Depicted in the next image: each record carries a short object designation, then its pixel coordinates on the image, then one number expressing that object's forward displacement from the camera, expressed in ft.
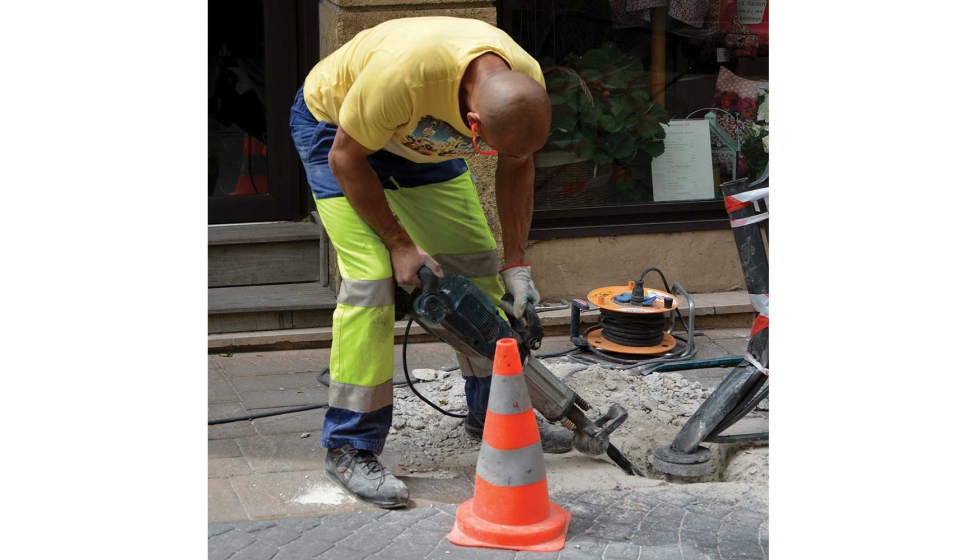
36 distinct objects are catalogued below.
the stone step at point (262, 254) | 19.99
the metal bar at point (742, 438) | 14.92
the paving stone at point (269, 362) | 17.89
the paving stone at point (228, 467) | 13.74
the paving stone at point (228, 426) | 15.08
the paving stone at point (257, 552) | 11.37
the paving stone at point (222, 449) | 14.35
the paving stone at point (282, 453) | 13.98
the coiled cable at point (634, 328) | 18.43
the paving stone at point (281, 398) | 16.34
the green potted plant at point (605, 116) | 20.68
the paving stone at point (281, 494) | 12.67
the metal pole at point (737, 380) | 13.50
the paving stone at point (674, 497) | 12.71
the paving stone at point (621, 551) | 11.35
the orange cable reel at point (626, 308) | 18.26
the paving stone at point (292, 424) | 15.26
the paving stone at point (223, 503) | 12.43
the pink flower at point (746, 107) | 21.60
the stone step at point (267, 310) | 18.93
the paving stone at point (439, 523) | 12.06
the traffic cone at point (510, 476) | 11.54
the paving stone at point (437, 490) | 13.07
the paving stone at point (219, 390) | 16.49
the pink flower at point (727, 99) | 21.59
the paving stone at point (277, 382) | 17.08
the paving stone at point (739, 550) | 11.39
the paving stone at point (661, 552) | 11.37
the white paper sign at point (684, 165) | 21.38
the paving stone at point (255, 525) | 12.05
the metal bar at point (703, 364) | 18.02
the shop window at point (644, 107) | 20.57
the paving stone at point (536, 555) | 11.30
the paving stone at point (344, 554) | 11.36
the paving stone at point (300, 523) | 12.05
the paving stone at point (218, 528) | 11.90
